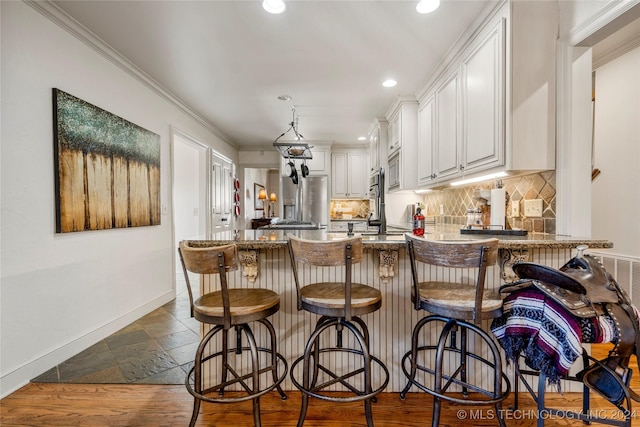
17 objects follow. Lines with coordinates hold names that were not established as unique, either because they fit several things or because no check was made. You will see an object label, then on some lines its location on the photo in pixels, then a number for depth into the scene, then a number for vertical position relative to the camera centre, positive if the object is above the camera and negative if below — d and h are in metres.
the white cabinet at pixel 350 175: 5.80 +0.66
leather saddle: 1.11 -0.39
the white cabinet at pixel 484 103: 1.89 +0.74
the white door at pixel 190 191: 4.61 +0.29
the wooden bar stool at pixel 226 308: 1.27 -0.46
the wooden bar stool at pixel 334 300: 1.27 -0.43
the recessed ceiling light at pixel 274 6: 1.90 +1.35
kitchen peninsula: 1.71 -0.47
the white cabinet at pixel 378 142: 4.36 +1.02
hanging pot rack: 3.38 +0.72
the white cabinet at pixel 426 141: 3.01 +0.72
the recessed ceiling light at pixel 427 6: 1.89 +1.34
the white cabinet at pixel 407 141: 3.48 +0.80
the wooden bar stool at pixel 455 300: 1.18 -0.42
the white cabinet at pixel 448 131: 2.46 +0.70
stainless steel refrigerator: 5.65 +0.16
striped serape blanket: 1.12 -0.51
